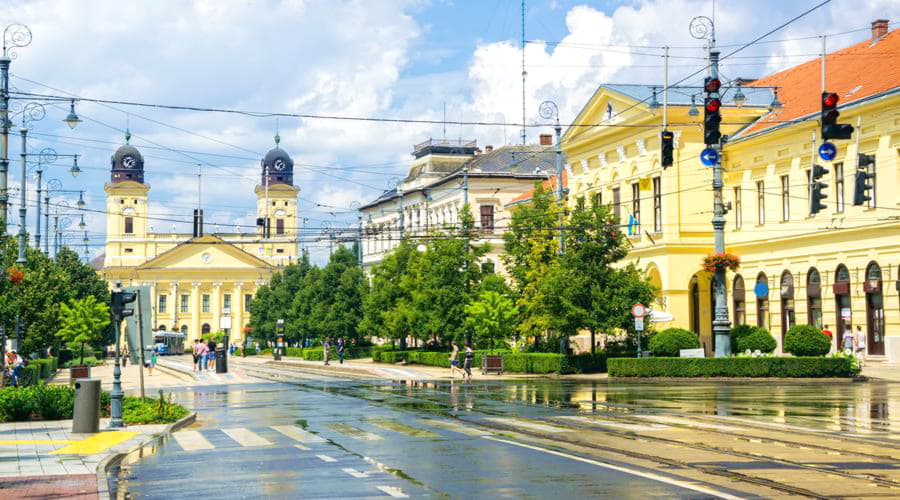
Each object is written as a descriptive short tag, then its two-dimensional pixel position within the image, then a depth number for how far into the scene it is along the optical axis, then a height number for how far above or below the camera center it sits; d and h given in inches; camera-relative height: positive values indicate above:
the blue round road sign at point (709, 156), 1440.7 +201.1
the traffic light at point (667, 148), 1158.3 +168.2
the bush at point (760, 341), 1822.1 -29.4
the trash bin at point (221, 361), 2418.8 -75.0
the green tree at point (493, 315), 2290.8 +15.0
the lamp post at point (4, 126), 1197.1 +201.9
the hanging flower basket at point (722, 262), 1643.7 +83.4
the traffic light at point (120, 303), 952.3 +17.1
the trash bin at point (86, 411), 879.7 -63.9
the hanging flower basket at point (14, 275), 1299.2 +53.9
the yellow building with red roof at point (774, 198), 1894.7 +229.4
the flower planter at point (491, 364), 2111.2 -72.9
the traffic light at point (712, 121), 1066.7 +180.2
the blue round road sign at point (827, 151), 1180.5 +168.8
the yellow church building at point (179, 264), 6437.0 +328.6
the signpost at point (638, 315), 1815.9 +11.1
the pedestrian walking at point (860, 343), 1782.7 -32.9
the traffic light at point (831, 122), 968.3 +164.5
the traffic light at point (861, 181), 1136.8 +133.4
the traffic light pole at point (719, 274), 1569.9 +66.1
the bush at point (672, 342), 1862.7 -30.9
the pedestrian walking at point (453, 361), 2036.2 -64.5
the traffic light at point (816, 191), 1173.7 +128.1
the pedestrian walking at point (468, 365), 1934.1 -68.4
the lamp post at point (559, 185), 2114.3 +251.2
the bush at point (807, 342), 1685.5 -28.8
